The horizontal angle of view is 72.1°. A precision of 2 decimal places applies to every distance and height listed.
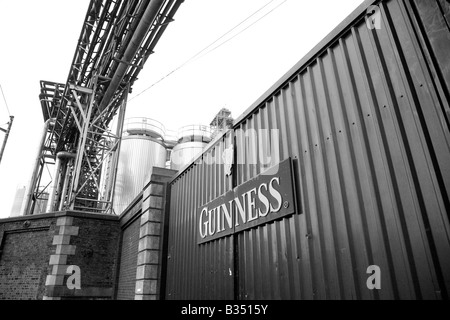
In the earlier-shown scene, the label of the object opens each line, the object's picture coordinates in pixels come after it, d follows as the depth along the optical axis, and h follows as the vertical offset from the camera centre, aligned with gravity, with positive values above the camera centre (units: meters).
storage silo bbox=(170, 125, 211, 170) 22.03 +10.68
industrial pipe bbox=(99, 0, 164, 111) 10.80 +9.44
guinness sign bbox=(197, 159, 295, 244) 3.84 +1.31
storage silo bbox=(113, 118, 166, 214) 17.61 +8.75
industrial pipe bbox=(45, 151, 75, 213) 19.71 +8.49
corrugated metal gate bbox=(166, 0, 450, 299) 2.37 +1.14
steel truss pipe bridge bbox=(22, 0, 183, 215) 11.89 +9.76
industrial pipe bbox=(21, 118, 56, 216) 19.45 +7.98
